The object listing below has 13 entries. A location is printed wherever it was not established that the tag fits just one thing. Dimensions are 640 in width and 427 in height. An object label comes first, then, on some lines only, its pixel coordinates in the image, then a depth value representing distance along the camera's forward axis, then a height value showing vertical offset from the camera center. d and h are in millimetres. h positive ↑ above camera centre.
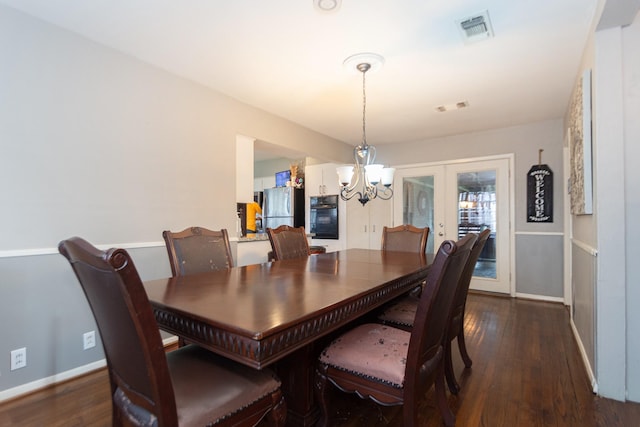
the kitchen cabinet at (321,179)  5324 +643
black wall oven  5348 -16
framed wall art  2080 +509
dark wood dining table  941 -331
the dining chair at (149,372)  772 -528
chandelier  2457 +398
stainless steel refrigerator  5609 +168
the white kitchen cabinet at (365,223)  5297 -117
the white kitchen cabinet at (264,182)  6396 +698
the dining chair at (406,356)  1161 -597
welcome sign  3971 +295
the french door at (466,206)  4340 +161
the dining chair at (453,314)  1793 -625
